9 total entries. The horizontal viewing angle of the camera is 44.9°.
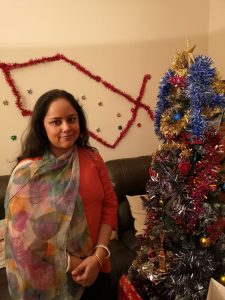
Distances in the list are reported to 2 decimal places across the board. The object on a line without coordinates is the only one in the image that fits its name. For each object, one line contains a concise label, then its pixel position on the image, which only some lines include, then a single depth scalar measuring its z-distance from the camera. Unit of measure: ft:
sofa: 6.84
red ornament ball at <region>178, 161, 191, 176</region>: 4.65
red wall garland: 7.46
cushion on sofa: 7.25
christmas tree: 4.62
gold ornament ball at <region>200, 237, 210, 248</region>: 4.75
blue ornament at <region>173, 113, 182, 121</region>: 4.86
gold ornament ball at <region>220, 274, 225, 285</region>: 4.85
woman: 3.29
